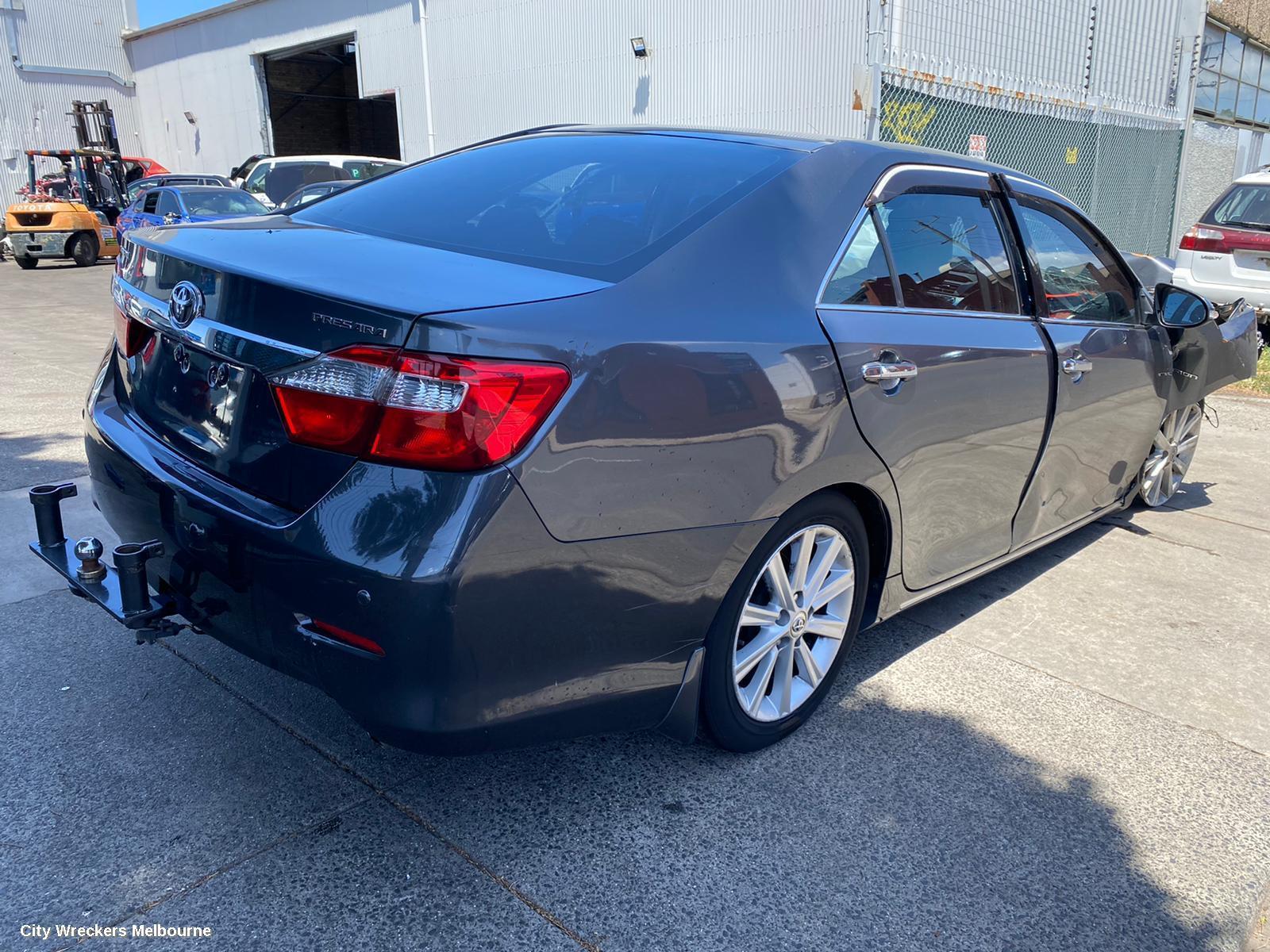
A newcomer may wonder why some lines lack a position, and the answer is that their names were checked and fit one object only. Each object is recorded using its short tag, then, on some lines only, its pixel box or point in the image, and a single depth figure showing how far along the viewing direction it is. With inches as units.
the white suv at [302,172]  761.6
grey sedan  79.7
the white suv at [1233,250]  394.3
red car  984.9
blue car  612.7
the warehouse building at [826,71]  542.9
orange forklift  832.9
